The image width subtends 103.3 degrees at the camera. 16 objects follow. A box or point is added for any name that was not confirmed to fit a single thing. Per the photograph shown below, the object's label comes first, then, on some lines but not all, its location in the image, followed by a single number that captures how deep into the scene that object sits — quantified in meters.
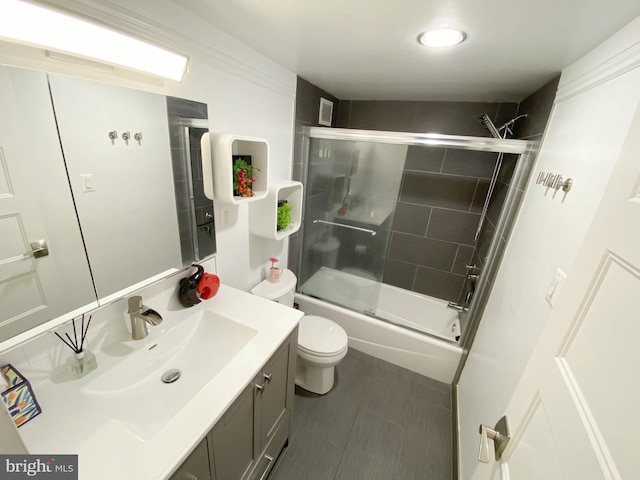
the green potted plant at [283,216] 1.72
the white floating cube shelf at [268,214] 1.55
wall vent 2.08
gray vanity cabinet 0.88
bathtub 1.92
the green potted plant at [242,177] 1.34
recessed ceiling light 0.95
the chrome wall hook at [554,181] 0.91
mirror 0.70
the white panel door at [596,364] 0.38
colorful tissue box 0.68
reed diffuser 0.85
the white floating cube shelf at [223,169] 1.17
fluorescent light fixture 0.60
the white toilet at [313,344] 1.62
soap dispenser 1.21
